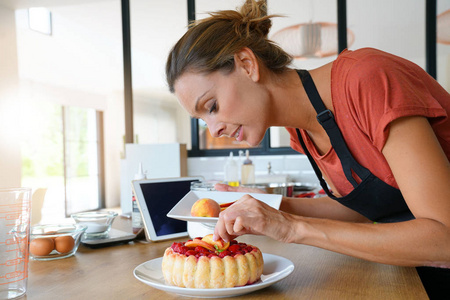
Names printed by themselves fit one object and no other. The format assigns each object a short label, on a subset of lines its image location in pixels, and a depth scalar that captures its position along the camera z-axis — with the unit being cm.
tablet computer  143
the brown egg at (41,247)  123
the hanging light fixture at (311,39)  381
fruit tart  89
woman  88
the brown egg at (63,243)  125
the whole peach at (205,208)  116
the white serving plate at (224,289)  87
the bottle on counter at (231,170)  345
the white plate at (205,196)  111
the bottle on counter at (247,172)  346
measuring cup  91
